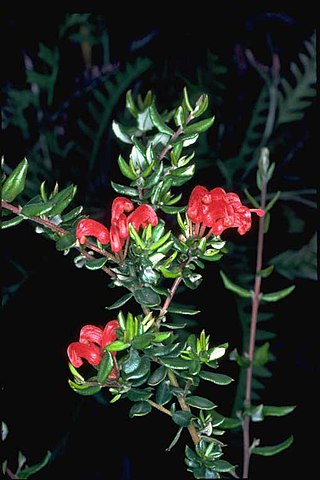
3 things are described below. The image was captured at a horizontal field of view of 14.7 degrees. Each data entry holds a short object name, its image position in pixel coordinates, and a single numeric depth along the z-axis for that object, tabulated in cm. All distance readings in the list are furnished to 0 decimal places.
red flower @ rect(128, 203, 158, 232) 63
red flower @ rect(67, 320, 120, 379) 64
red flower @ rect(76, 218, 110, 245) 62
